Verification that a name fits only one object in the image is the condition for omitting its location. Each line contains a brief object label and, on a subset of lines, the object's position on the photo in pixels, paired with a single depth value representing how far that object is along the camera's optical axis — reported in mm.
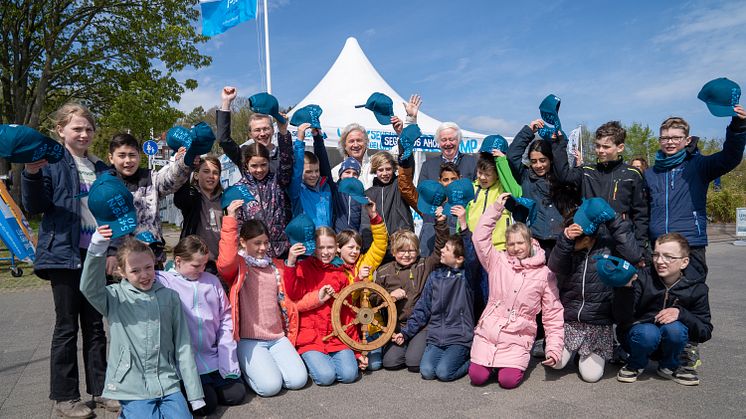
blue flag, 10406
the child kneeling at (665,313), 3742
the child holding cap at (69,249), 3197
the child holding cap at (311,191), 4539
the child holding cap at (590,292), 3852
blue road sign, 15608
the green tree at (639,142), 33469
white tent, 11602
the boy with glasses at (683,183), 3898
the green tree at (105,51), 15304
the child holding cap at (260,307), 3678
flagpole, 12128
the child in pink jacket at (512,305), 3818
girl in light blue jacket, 3000
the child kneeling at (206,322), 3486
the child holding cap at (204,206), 4070
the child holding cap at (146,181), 3641
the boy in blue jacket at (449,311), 4023
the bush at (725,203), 19891
